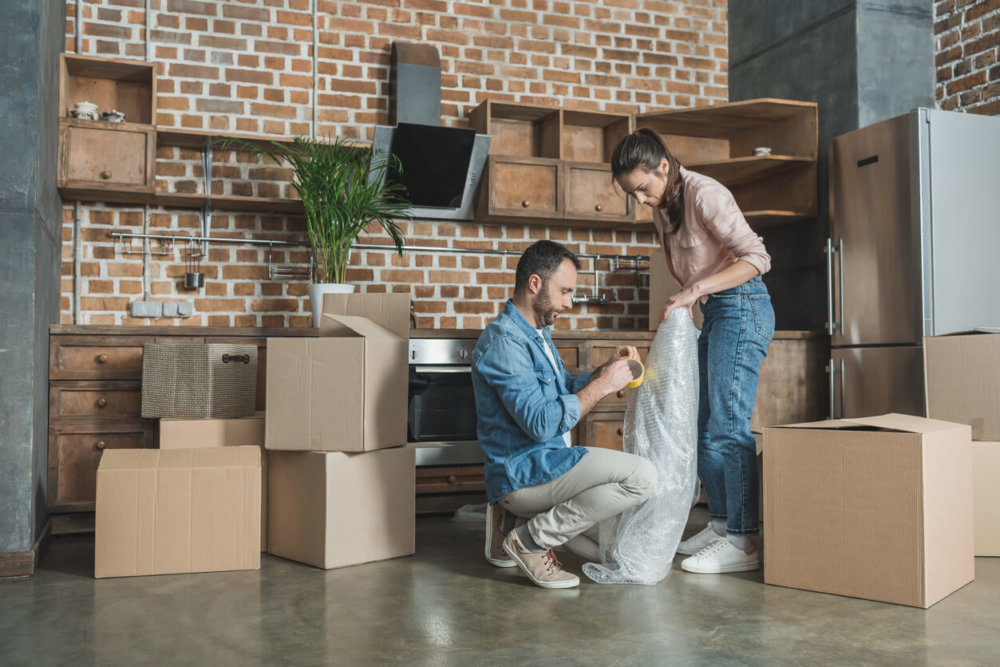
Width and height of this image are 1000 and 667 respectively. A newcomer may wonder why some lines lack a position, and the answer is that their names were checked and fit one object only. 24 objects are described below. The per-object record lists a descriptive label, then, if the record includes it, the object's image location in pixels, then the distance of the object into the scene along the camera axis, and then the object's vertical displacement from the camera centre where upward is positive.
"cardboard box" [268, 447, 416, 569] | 2.75 -0.50
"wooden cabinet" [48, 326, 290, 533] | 3.32 -0.20
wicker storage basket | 3.13 -0.10
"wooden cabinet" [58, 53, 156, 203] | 3.62 +0.91
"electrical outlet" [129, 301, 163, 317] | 3.93 +0.20
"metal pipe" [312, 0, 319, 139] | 4.25 +1.44
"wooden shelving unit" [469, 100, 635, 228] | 4.24 +0.92
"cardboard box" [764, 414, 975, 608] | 2.27 -0.42
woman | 2.66 +0.12
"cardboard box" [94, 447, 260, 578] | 2.66 -0.49
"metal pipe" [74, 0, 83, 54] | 3.93 +1.46
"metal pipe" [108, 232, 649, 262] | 3.97 +0.53
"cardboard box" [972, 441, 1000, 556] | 2.93 -0.48
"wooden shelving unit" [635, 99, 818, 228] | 4.18 +1.07
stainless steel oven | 3.70 -0.21
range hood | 4.08 +0.99
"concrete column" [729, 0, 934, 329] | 4.00 +1.34
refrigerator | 3.43 +0.44
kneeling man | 2.43 -0.23
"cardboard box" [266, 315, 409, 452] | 2.77 -0.12
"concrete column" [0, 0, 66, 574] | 2.62 +0.25
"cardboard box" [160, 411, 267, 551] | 3.08 -0.29
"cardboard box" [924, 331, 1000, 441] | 2.98 -0.09
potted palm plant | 3.78 +0.67
